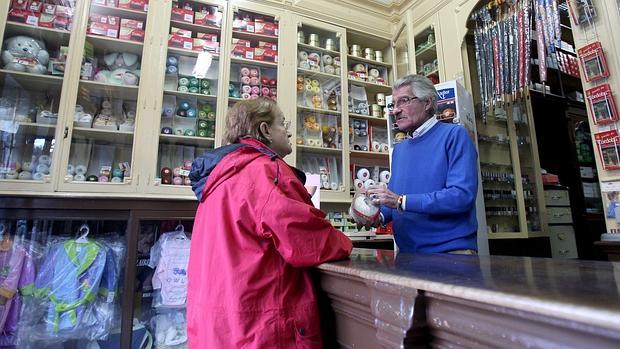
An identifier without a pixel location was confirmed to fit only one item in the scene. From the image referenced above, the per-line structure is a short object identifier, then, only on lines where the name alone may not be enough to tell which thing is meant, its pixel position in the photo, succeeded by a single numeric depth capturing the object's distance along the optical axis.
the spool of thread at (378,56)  3.33
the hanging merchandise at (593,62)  1.75
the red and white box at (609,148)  1.69
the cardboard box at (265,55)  2.78
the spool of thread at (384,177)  3.12
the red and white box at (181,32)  2.55
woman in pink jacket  0.74
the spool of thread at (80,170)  2.16
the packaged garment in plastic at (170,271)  2.17
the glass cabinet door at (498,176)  2.54
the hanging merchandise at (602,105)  1.71
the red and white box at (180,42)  2.52
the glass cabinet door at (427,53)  2.87
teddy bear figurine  2.10
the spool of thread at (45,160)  2.07
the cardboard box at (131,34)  2.41
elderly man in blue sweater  1.16
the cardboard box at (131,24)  2.44
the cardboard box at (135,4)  2.43
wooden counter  0.30
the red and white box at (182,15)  2.56
